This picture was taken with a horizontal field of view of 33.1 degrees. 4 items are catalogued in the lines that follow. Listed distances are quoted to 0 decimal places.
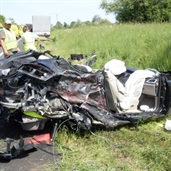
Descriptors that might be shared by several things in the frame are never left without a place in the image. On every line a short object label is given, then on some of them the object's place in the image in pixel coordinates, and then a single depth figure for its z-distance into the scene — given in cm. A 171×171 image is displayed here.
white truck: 3241
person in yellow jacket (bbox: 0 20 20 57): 742
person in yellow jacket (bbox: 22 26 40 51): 846
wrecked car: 390
